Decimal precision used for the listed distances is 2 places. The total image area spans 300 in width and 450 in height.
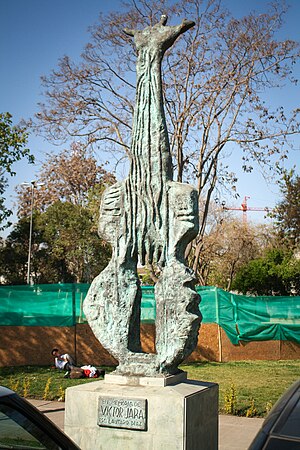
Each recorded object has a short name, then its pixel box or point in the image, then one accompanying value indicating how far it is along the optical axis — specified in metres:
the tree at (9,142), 17.81
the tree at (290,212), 29.72
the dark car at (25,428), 3.01
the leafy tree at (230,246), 40.34
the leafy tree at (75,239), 37.12
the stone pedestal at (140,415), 5.45
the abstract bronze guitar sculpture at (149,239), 6.08
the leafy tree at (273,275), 29.28
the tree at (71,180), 40.06
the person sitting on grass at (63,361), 14.39
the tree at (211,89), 19.92
